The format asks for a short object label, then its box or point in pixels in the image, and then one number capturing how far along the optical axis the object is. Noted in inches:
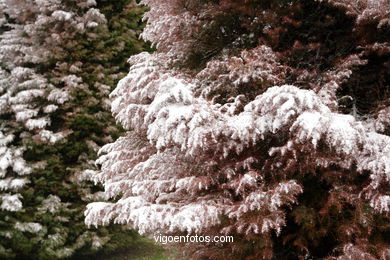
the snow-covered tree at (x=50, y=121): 263.6
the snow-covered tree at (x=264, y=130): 114.7
